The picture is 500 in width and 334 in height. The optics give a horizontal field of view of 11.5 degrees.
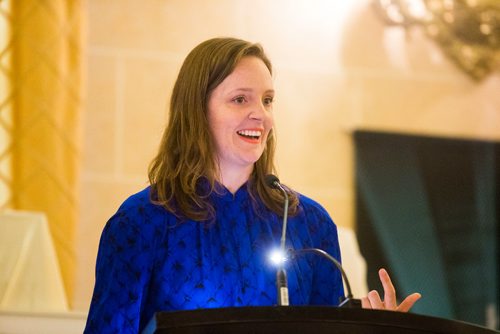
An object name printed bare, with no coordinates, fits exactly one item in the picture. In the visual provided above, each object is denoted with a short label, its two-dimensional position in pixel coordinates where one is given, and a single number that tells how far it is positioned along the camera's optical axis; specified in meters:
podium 3.79
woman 4.10
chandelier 6.73
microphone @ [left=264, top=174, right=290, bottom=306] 3.89
